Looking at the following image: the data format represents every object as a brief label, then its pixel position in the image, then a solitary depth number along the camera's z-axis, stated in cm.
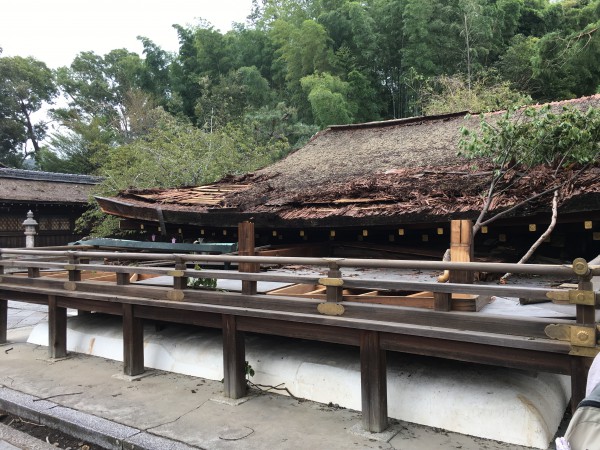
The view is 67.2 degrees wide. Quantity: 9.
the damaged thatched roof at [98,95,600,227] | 502
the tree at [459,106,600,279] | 466
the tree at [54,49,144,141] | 3634
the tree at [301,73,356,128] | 1928
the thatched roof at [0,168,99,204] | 1764
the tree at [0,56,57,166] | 3609
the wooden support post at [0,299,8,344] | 799
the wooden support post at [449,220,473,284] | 407
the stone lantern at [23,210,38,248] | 1653
